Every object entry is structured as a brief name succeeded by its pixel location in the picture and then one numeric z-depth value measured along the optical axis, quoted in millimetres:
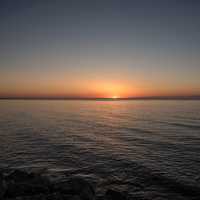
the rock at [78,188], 10043
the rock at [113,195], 10223
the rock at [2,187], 9841
